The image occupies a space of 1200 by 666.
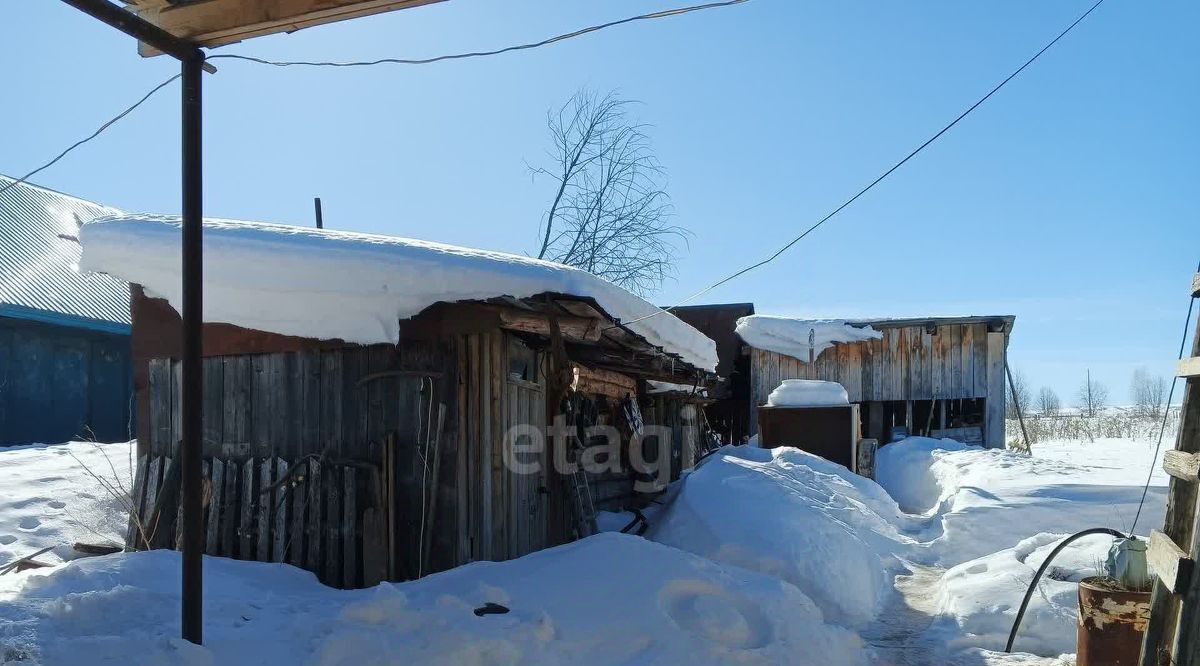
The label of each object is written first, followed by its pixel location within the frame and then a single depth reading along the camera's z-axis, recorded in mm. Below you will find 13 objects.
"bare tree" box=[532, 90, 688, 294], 20720
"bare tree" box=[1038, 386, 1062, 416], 77031
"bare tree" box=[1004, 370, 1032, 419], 61938
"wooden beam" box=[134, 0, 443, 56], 4152
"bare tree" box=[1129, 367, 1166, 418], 52131
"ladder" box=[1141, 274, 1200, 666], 3385
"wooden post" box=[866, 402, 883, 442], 21984
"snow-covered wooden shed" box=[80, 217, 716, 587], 6262
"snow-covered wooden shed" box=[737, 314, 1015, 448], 21219
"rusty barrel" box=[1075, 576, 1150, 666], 4863
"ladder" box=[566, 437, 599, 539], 8375
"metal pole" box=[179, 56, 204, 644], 4031
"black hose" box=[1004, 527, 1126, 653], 5961
